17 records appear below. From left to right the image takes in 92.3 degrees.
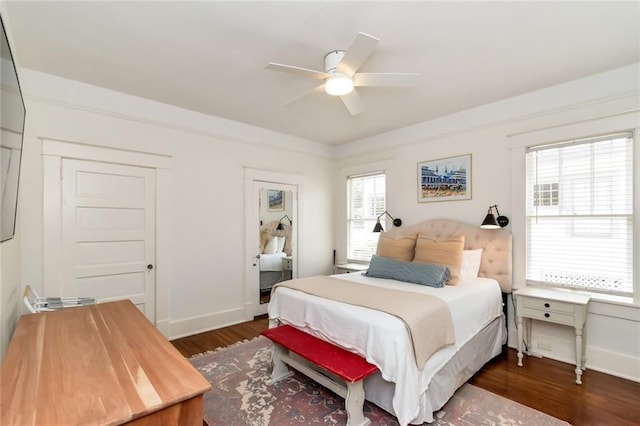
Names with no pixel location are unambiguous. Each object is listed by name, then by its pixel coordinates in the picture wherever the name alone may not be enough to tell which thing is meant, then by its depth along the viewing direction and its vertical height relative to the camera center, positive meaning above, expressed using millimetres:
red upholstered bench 1955 -1006
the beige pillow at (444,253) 3105 -423
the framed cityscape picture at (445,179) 3754 +434
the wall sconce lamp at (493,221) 3330 -87
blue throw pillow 2942 -599
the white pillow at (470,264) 3264 -549
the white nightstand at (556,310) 2639 -872
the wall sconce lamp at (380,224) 4391 -143
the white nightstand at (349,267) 4617 -838
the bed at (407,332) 1931 -884
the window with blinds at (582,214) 2762 -9
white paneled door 2986 -197
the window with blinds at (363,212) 4799 +17
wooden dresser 897 -588
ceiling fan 2102 +1019
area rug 2104 -1421
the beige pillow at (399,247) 3654 -419
